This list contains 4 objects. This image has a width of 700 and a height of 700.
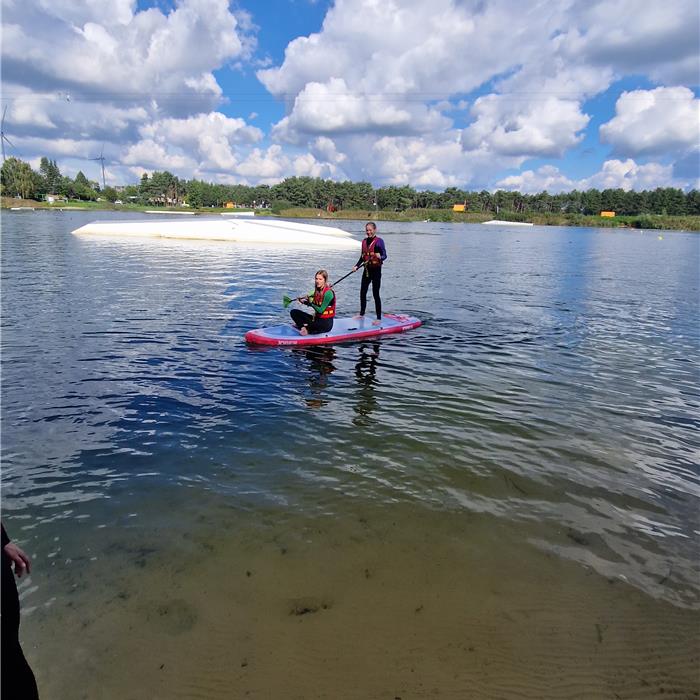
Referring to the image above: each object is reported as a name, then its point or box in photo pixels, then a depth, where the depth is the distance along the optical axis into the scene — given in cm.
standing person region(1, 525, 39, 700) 233
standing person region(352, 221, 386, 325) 1369
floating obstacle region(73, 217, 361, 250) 4338
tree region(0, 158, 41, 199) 12012
